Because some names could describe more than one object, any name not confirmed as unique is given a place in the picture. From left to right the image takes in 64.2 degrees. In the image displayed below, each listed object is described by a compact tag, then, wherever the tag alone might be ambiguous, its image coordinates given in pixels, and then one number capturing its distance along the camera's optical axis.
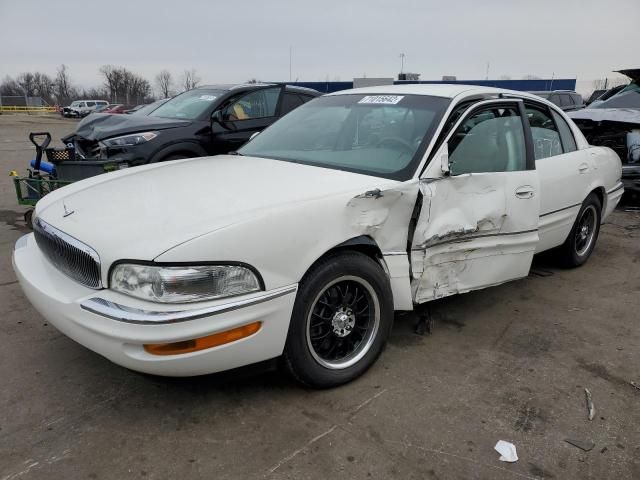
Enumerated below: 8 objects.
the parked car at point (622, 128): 7.62
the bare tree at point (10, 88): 65.06
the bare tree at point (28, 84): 69.06
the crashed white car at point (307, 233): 2.23
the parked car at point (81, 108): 42.22
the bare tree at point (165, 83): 72.59
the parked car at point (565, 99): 15.42
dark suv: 5.89
